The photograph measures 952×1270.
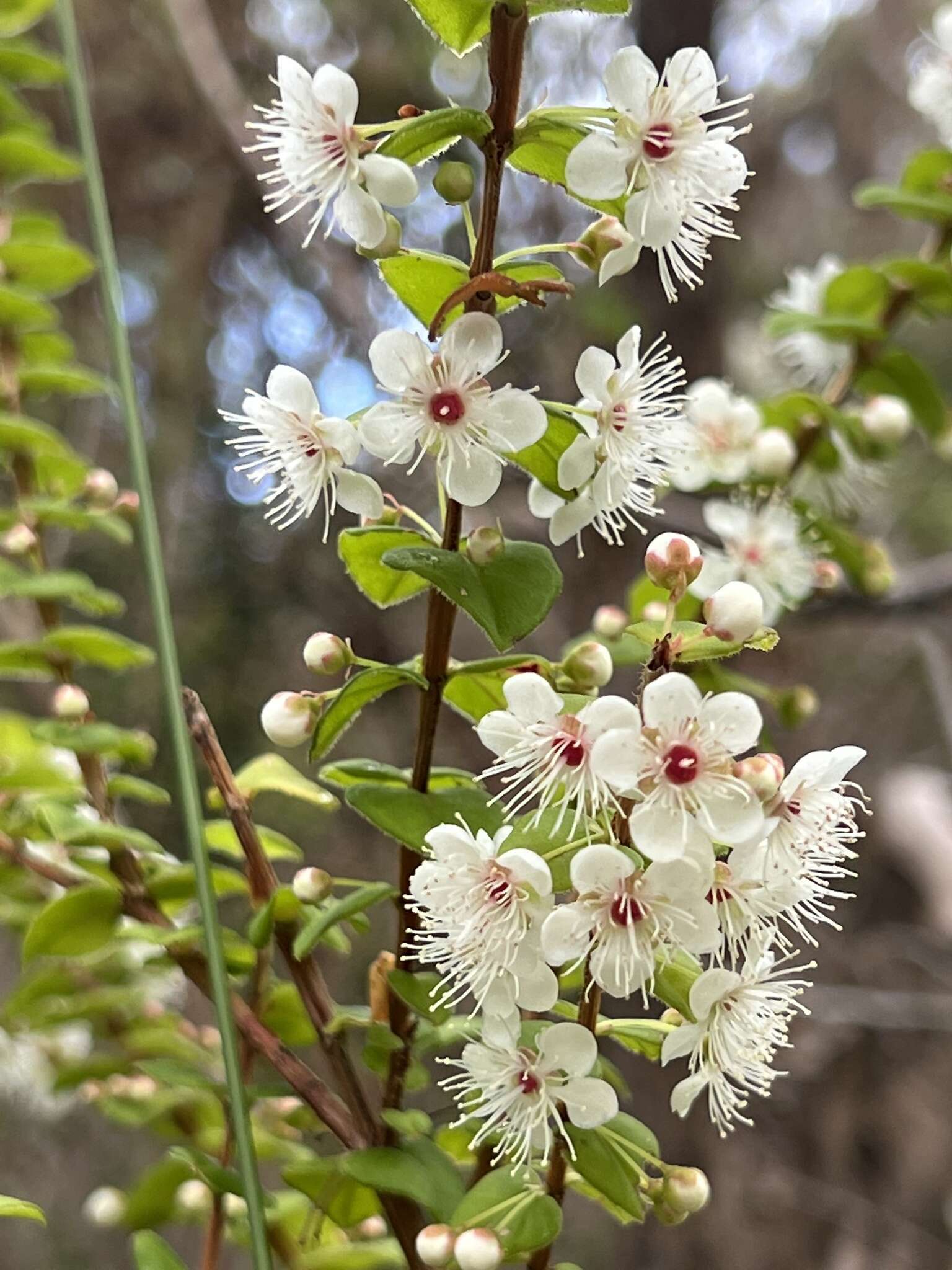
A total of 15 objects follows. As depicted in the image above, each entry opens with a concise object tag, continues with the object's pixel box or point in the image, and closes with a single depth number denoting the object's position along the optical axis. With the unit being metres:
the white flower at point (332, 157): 0.15
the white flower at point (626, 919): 0.14
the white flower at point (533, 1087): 0.14
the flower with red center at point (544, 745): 0.14
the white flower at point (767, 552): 0.20
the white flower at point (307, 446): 0.15
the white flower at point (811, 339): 0.24
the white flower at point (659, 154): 0.14
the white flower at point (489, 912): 0.14
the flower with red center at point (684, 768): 0.14
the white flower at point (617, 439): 0.15
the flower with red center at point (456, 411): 0.14
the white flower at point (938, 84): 0.23
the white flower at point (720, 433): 0.21
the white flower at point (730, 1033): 0.14
